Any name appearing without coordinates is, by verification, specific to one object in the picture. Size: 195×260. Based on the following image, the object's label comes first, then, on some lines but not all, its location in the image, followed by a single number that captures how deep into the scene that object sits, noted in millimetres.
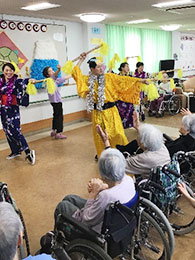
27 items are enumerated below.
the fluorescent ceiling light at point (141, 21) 6055
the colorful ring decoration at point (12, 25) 4785
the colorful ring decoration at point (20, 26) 4906
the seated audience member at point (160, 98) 6327
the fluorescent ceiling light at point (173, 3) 4195
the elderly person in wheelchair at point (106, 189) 1477
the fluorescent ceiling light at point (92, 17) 4469
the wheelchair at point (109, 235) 1383
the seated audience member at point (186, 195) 1603
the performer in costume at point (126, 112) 4684
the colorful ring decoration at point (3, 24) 4664
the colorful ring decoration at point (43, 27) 5279
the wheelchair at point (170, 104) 6368
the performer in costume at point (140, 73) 5663
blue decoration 5176
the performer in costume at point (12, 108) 3621
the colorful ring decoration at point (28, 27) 5030
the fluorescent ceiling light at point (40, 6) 3955
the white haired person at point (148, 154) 1990
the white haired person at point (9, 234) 899
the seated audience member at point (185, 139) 2338
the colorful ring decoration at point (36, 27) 5147
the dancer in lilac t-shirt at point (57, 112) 4836
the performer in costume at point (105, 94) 3080
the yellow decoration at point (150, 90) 3139
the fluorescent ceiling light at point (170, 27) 6583
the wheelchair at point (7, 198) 1776
